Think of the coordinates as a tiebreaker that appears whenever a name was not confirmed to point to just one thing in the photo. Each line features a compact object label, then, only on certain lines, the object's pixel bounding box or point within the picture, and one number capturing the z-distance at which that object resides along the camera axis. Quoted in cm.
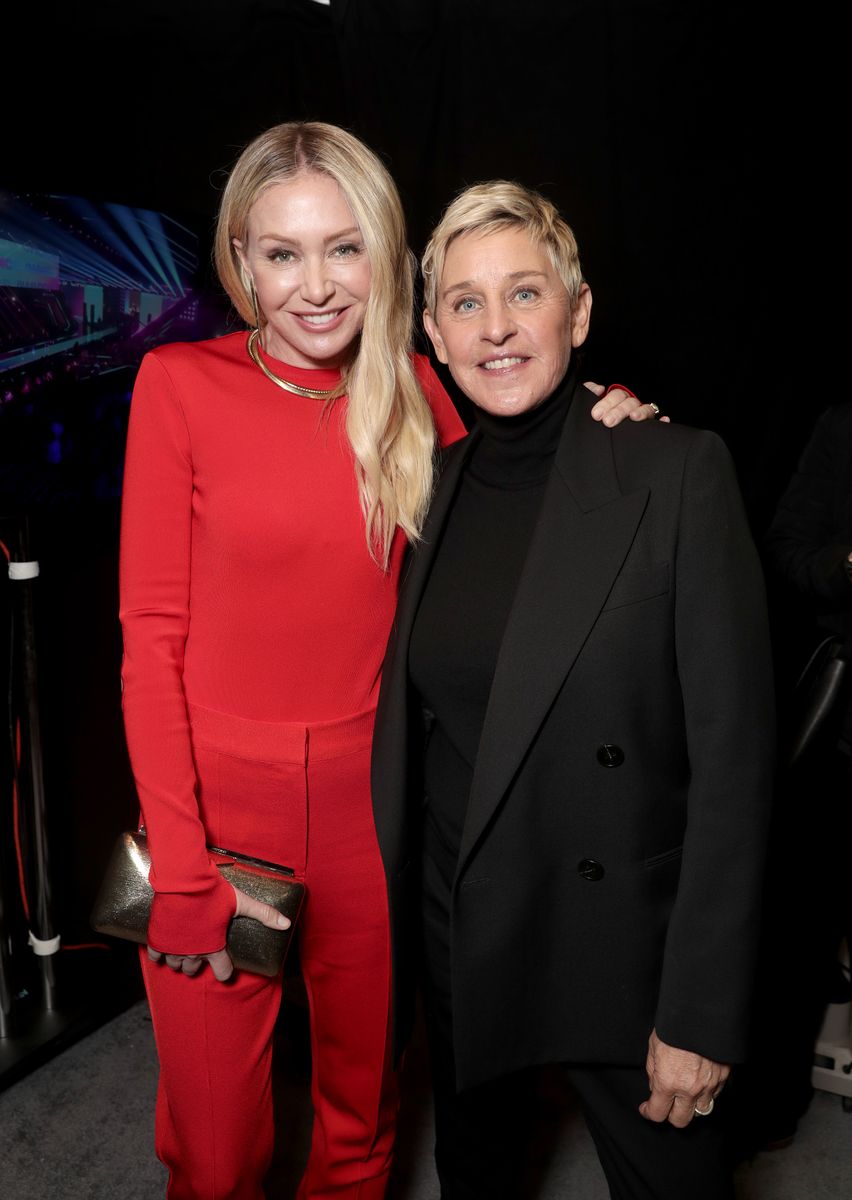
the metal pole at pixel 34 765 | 241
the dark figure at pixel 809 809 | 189
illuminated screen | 225
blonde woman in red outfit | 154
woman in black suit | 127
